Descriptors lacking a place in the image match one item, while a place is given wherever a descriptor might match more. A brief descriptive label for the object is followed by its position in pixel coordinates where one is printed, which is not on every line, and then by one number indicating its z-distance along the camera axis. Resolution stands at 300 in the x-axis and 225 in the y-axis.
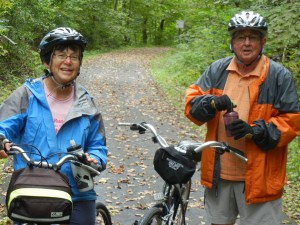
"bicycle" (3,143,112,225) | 2.77
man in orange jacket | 3.42
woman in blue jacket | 3.06
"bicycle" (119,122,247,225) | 3.41
